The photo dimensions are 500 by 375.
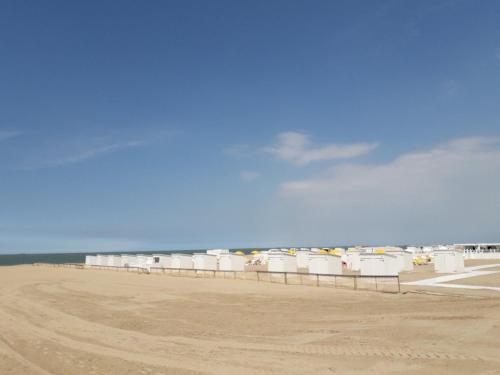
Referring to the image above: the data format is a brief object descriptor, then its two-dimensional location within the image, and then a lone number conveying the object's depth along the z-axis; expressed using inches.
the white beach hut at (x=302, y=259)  1777.4
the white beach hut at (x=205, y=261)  1672.0
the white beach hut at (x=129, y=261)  2006.8
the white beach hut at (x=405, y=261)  1440.9
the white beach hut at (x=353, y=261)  1629.9
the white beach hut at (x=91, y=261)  2220.5
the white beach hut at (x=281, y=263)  1302.9
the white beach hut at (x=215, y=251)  2350.4
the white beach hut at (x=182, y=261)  1817.2
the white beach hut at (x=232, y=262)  1547.7
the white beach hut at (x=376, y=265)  1084.6
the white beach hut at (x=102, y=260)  2164.4
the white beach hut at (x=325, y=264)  1179.6
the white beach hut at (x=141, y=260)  1924.5
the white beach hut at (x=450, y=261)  1251.8
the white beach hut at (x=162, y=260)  1862.7
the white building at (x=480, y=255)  2095.2
